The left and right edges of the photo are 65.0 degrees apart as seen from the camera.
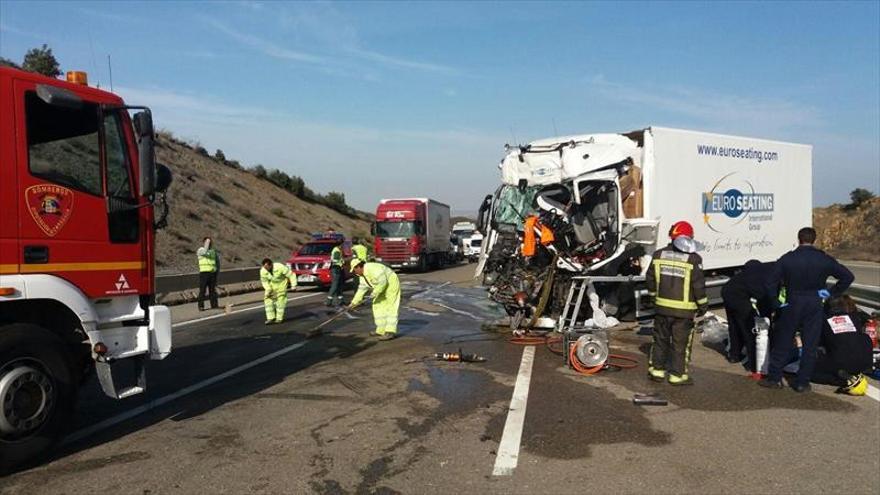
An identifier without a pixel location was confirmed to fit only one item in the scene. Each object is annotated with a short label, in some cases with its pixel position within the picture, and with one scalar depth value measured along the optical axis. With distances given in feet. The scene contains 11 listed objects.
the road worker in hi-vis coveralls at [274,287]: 42.75
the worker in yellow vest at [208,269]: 52.42
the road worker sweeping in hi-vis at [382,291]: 35.53
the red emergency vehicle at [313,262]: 69.51
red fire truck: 16.02
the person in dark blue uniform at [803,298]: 23.62
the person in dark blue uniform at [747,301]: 27.58
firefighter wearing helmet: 25.00
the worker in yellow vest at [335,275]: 53.11
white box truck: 35.58
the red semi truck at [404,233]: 102.42
